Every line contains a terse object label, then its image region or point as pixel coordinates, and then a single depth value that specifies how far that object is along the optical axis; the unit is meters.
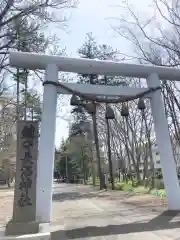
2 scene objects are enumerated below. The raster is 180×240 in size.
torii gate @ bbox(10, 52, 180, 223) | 5.28
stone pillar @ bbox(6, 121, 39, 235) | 3.99
